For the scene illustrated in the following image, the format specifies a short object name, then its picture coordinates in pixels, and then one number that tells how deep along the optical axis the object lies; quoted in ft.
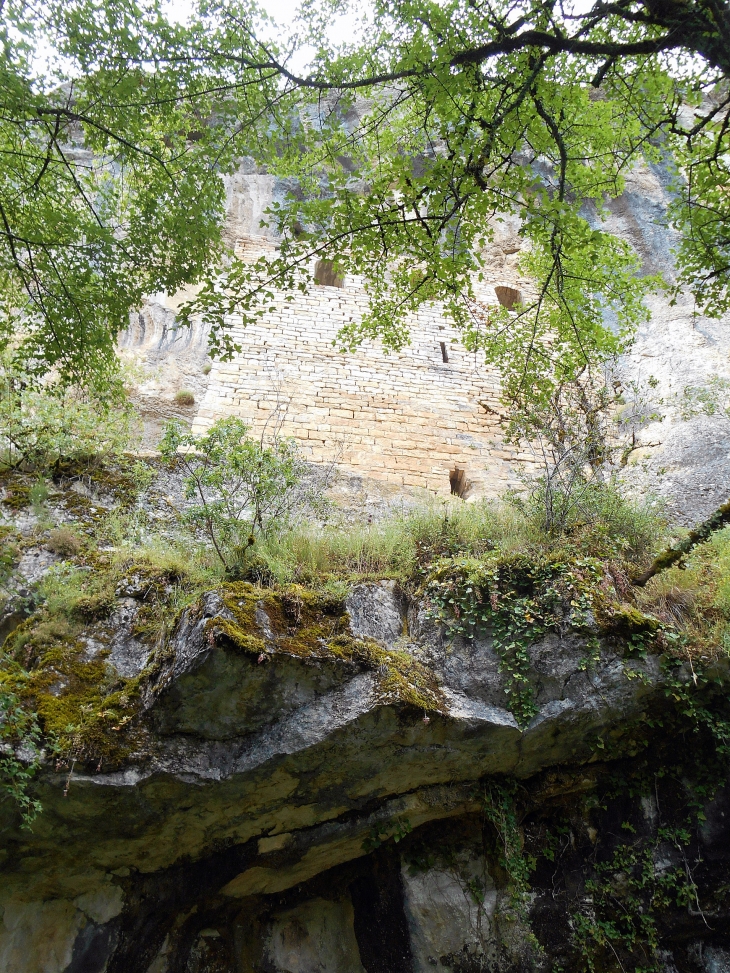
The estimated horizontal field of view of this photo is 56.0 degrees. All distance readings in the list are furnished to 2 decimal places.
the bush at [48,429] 19.95
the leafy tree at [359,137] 13.83
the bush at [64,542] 16.84
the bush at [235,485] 17.21
